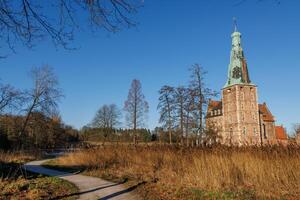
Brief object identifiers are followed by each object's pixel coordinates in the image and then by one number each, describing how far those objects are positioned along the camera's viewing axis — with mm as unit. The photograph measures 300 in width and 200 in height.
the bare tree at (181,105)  31806
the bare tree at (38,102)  33531
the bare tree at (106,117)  52250
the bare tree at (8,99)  30828
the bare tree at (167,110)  34344
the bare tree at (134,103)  40188
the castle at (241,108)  66938
